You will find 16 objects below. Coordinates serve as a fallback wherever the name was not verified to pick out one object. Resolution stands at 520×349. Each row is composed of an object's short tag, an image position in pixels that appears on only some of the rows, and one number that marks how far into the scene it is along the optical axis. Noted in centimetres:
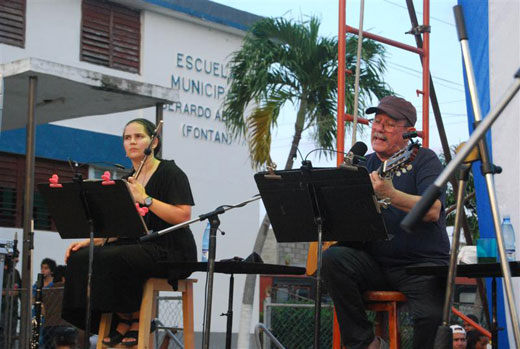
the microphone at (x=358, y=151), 495
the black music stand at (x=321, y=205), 432
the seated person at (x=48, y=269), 1154
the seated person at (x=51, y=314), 873
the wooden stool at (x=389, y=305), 471
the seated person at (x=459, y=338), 766
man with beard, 454
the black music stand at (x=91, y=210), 509
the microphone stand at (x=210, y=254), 466
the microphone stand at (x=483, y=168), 279
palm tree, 1658
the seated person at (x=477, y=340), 779
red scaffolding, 624
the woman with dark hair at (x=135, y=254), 536
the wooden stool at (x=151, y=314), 532
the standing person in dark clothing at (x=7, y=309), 641
